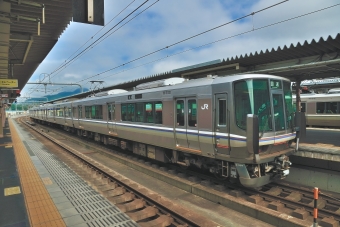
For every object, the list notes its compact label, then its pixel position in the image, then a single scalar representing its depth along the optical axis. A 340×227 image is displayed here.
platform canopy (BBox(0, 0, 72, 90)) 6.11
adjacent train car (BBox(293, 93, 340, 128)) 16.98
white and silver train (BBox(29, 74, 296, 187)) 6.29
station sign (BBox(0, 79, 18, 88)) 13.39
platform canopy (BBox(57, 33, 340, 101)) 7.40
